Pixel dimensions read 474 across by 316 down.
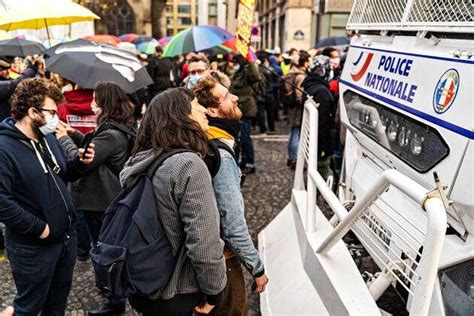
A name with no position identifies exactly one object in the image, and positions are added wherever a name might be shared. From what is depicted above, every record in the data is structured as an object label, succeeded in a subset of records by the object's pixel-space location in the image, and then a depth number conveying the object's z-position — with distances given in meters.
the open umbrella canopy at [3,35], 8.37
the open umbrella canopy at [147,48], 13.89
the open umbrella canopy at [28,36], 12.16
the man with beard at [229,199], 2.18
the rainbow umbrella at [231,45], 9.02
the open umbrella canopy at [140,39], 20.43
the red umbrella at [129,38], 22.05
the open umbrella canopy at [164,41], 17.71
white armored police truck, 1.86
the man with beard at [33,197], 2.47
